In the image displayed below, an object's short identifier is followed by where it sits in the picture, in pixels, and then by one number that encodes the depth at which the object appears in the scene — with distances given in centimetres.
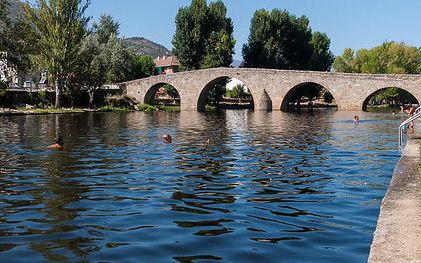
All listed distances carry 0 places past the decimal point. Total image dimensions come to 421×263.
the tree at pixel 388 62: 8980
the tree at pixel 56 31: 4938
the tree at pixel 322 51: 8094
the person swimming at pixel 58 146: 1903
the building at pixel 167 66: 11556
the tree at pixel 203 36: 6669
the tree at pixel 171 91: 7104
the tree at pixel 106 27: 7650
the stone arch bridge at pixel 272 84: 5469
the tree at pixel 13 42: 4241
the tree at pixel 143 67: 8151
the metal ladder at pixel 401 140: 1839
